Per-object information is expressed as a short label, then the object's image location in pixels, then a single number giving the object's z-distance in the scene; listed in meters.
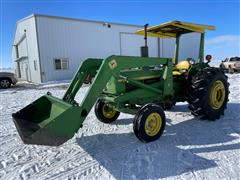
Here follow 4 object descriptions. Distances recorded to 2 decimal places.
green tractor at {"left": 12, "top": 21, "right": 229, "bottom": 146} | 3.14
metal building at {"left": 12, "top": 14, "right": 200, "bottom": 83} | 16.20
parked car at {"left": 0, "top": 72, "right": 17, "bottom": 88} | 14.81
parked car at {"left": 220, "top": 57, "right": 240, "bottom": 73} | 17.81
